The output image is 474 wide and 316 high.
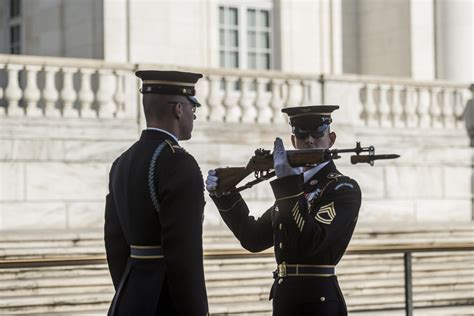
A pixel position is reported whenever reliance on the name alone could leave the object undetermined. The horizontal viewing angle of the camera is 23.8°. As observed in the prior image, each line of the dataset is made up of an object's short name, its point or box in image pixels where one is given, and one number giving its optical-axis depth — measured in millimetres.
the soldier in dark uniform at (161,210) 4613
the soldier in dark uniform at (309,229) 5402
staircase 11039
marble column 19297
